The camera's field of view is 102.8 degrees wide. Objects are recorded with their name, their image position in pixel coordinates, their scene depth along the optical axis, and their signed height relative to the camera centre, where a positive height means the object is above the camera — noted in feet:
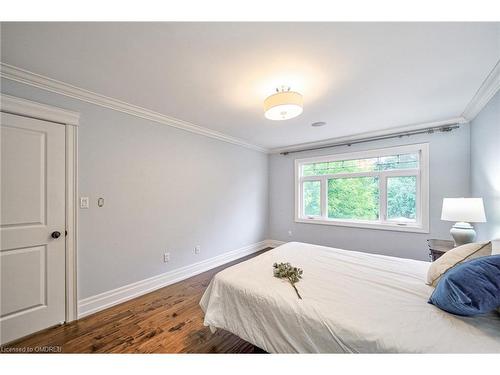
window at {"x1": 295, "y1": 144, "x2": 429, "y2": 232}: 10.68 -0.08
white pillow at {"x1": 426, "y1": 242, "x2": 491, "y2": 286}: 4.44 -1.60
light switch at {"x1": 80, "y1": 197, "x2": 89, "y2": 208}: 7.04 -0.50
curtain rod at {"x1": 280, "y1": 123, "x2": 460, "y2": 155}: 9.72 +2.89
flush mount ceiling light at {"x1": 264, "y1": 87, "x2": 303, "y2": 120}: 5.93 +2.52
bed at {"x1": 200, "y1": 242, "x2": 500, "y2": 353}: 3.19 -2.40
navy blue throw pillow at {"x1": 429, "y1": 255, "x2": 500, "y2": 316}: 3.31 -1.77
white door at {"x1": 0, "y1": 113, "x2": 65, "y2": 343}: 5.65 -1.14
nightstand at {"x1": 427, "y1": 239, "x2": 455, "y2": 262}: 7.57 -2.33
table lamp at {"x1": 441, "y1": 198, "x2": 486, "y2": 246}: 6.86 -0.96
